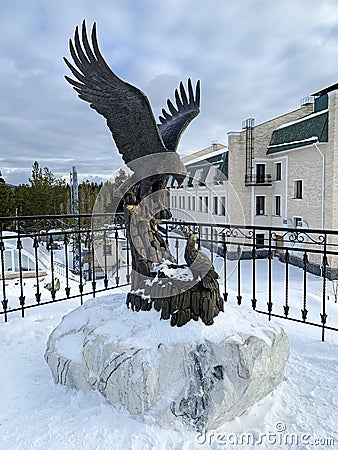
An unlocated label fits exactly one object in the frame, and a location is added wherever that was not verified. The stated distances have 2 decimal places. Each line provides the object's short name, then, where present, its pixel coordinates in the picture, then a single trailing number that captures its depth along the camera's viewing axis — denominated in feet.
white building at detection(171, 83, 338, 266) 44.11
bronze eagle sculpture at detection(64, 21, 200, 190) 7.93
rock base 6.86
